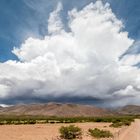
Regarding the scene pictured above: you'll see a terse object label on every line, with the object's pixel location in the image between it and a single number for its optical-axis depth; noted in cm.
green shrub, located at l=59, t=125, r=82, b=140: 1738
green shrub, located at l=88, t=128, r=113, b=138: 1746
